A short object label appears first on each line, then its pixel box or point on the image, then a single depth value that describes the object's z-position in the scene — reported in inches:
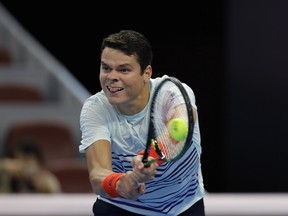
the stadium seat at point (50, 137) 572.1
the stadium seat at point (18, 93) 646.5
